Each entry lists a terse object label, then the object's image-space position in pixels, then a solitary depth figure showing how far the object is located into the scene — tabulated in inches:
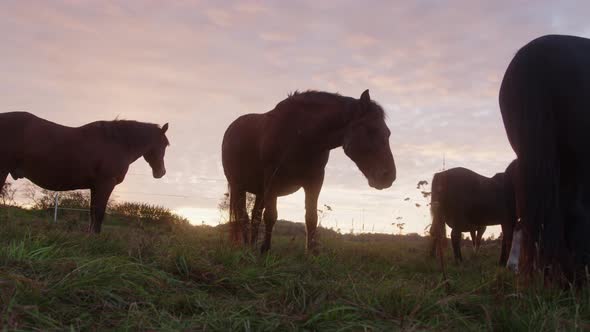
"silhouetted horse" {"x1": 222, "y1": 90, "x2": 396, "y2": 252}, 245.9
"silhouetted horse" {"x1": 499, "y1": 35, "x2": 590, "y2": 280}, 126.8
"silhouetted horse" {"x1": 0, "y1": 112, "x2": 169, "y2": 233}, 336.8
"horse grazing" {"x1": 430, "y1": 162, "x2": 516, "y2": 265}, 403.9
